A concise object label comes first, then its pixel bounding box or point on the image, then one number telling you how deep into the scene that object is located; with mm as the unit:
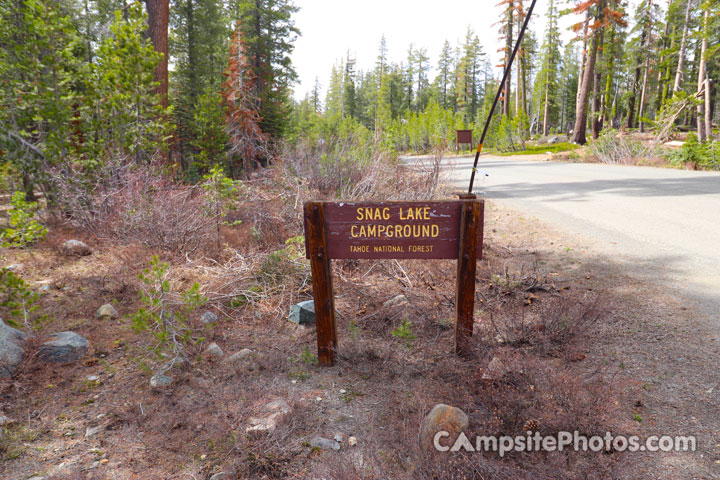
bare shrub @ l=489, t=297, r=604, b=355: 3383
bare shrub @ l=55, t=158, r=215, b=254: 6184
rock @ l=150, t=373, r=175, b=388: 3217
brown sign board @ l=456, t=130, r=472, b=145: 30281
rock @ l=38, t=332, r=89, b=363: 3561
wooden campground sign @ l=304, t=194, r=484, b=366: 3074
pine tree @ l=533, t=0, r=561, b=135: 49488
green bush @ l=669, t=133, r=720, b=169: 13188
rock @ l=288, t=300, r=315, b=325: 4250
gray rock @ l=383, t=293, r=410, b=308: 4295
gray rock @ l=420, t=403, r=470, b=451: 2315
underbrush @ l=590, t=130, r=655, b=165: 16516
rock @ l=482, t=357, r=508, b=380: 2793
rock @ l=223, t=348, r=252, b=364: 3547
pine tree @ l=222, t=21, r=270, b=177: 14164
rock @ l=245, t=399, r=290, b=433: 2600
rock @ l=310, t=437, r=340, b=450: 2516
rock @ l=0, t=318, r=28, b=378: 3289
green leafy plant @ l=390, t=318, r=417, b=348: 3664
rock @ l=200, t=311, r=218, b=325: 4246
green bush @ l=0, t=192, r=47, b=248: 5074
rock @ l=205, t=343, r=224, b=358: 3646
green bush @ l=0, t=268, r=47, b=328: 3480
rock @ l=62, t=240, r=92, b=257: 6430
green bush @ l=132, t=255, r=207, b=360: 3156
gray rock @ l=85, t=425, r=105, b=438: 2705
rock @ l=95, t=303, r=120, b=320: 4453
